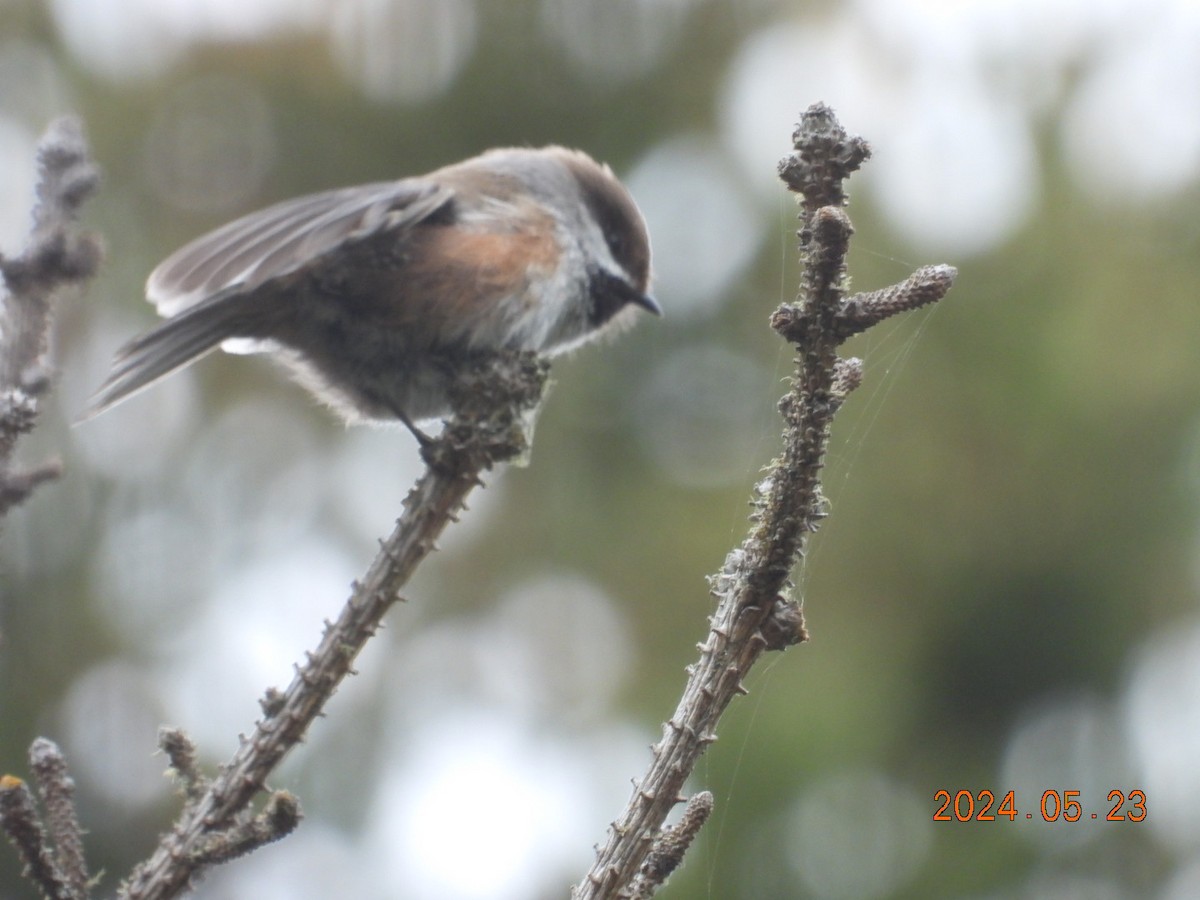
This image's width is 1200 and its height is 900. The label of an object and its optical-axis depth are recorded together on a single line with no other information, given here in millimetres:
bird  3456
